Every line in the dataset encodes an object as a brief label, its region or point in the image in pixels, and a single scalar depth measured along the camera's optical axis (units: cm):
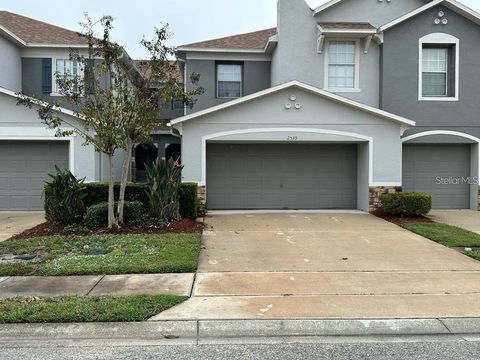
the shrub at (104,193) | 1306
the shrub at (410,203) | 1380
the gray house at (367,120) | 1541
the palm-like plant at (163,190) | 1227
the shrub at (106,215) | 1158
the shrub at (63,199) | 1188
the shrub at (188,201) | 1338
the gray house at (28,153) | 1555
